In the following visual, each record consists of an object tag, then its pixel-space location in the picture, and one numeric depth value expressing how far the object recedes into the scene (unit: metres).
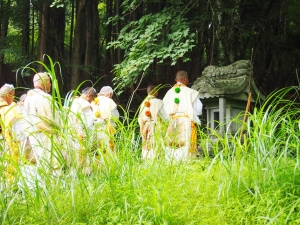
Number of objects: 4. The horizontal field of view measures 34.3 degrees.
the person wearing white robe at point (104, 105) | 5.73
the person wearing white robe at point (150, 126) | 3.24
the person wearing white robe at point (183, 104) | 5.91
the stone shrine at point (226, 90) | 5.73
